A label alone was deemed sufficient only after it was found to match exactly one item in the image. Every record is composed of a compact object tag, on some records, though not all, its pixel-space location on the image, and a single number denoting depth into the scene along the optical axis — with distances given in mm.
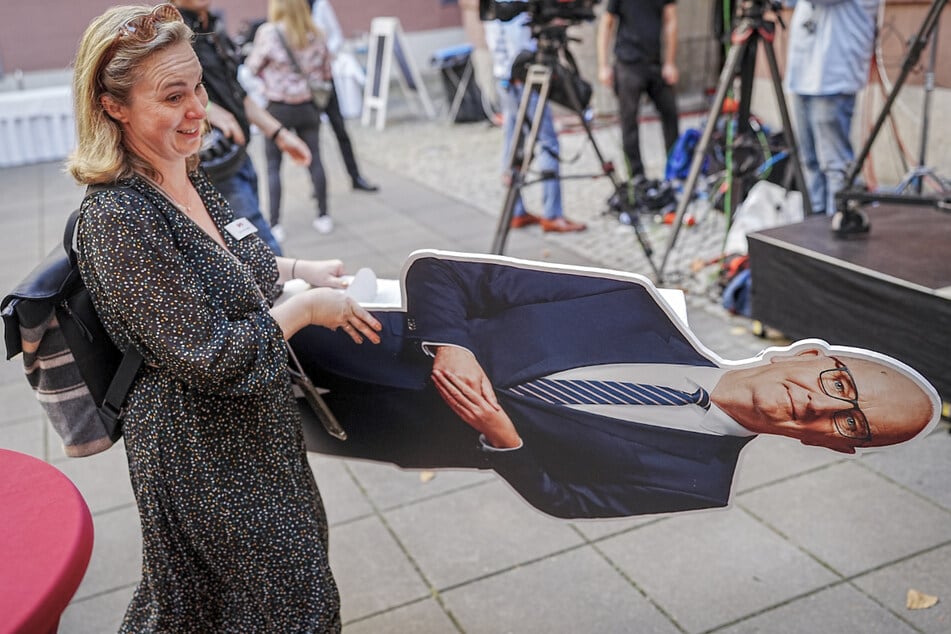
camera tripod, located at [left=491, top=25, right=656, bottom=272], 5172
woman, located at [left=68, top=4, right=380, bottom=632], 1834
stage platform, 3793
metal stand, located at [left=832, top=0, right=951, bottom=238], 4270
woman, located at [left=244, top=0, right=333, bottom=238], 7293
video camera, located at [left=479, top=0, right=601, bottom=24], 5082
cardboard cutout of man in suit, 1814
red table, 1358
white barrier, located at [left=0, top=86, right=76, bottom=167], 11508
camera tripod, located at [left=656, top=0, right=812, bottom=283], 4980
